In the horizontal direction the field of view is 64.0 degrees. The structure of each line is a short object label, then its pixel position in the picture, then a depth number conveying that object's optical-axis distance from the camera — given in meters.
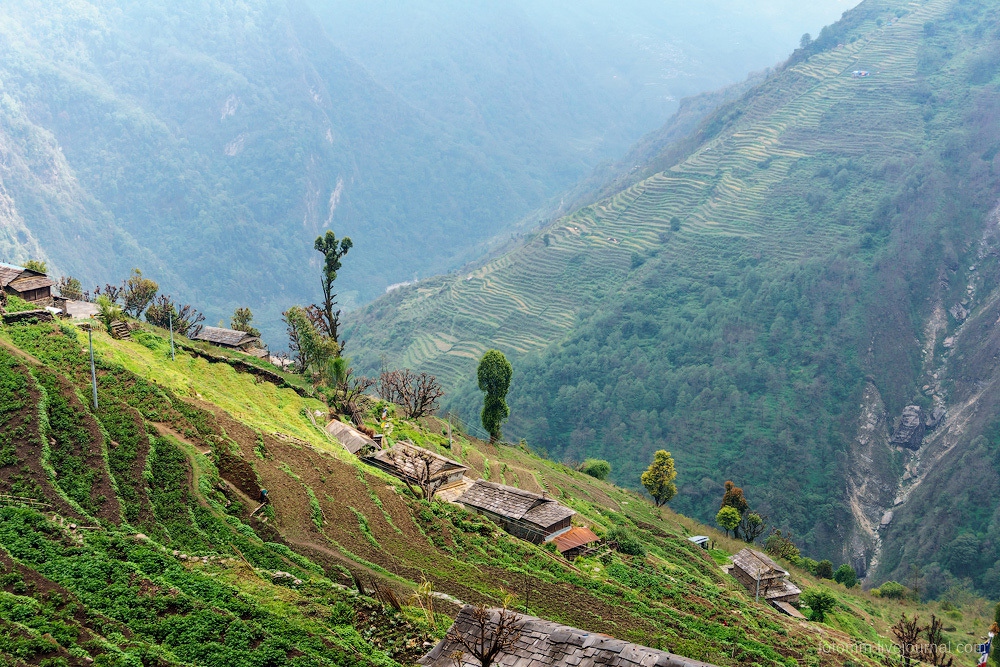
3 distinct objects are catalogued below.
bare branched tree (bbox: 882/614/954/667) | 28.60
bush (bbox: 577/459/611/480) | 65.12
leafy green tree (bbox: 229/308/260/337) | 60.75
